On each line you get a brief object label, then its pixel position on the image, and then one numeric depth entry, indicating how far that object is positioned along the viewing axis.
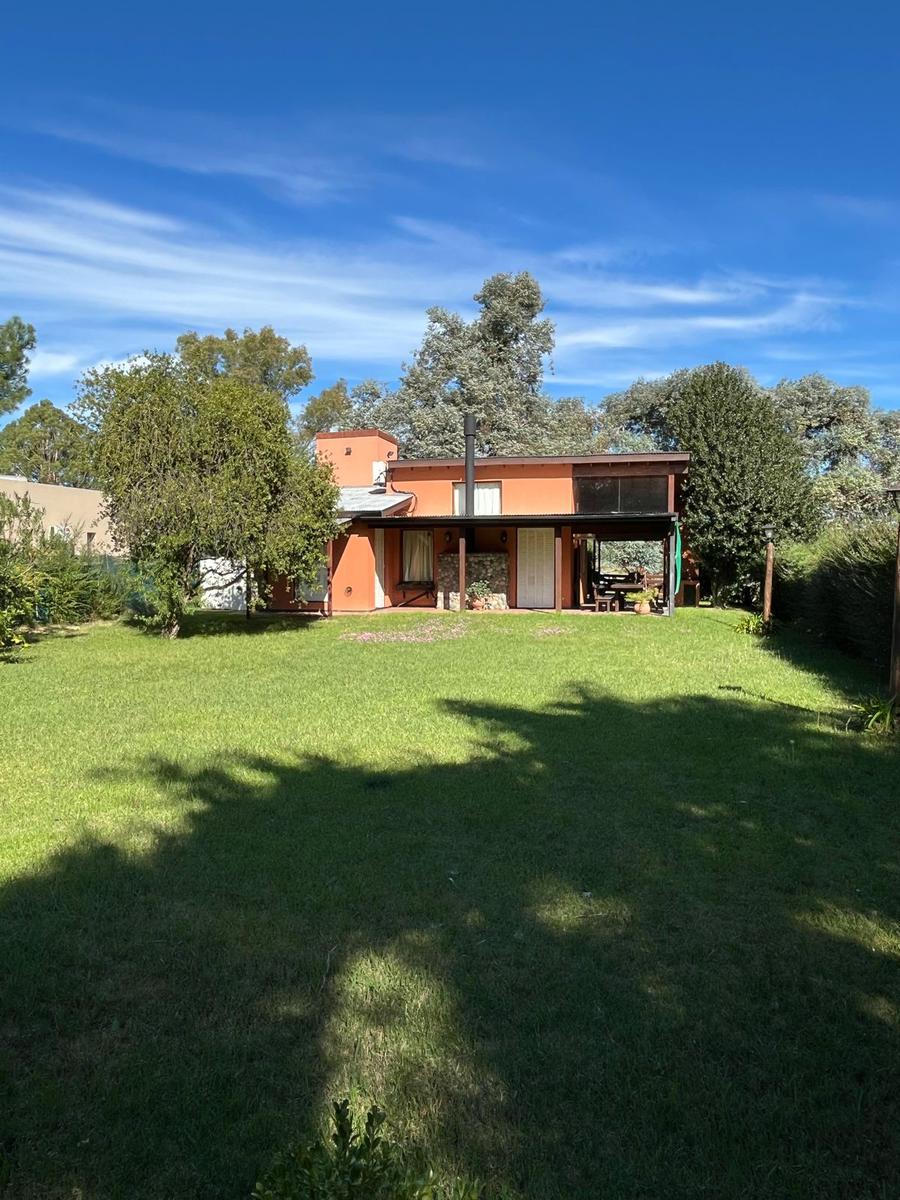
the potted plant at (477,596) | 22.27
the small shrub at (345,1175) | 1.47
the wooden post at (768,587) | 16.23
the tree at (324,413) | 43.75
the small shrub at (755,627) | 16.23
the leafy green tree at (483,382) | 37.00
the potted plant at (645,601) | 20.66
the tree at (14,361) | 34.47
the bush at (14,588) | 13.95
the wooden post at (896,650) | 7.77
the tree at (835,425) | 35.81
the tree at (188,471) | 15.12
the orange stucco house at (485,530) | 21.59
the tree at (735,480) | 23.05
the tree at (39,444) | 39.97
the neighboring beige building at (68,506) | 23.84
